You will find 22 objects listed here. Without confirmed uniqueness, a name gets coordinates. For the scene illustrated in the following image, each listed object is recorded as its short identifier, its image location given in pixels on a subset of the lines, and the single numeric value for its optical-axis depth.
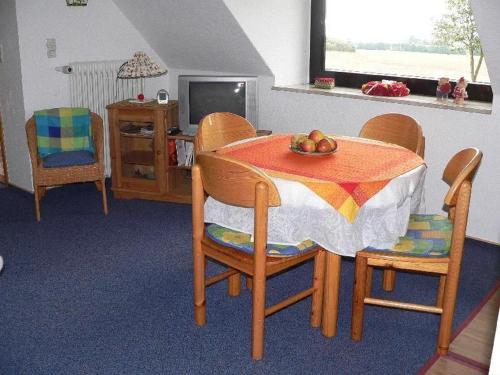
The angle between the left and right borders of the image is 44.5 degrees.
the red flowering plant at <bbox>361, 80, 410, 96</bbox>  4.39
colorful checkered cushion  4.45
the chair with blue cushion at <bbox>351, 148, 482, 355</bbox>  2.60
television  4.68
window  4.27
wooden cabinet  4.77
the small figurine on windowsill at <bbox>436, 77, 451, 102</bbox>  4.21
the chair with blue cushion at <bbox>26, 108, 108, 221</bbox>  4.30
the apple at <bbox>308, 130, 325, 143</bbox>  3.10
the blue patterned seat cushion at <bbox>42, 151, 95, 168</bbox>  4.29
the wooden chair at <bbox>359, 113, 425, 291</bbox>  3.42
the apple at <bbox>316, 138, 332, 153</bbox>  3.04
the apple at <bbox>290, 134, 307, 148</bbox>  3.09
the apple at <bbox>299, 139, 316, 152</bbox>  3.03
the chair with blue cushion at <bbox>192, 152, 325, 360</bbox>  2.53
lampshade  4.81
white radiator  4.98
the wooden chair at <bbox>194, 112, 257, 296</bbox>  3.49
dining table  2.60
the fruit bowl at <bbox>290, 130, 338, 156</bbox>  3.03
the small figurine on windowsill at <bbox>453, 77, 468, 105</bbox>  4.09
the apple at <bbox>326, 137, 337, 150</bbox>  3.08
